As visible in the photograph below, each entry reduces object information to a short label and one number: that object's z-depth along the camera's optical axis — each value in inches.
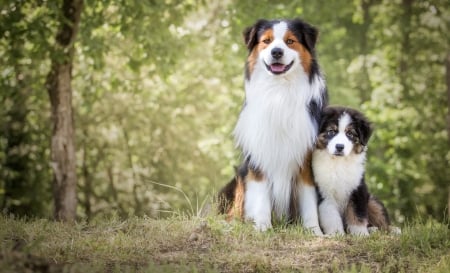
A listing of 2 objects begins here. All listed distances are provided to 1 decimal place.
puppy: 251.1
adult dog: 252.5
